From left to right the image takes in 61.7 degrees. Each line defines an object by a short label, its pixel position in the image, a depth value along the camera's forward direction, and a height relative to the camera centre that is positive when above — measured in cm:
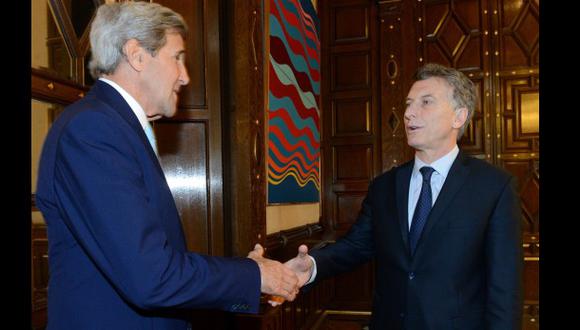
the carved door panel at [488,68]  498 +104
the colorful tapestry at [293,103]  352 +57
